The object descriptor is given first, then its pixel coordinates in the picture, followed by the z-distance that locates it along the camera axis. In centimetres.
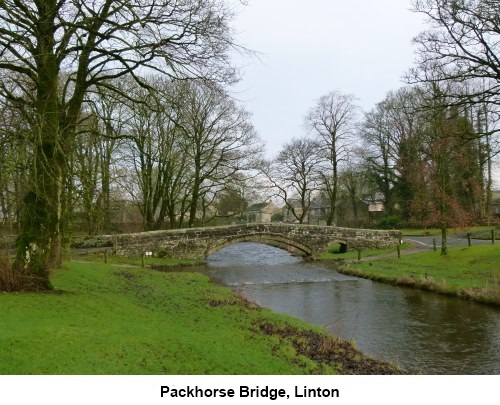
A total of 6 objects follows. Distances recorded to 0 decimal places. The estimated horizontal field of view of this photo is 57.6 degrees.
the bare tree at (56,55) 954
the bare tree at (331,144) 4497
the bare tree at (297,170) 4650
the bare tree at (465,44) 1455
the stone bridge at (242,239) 2984
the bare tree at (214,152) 3456
